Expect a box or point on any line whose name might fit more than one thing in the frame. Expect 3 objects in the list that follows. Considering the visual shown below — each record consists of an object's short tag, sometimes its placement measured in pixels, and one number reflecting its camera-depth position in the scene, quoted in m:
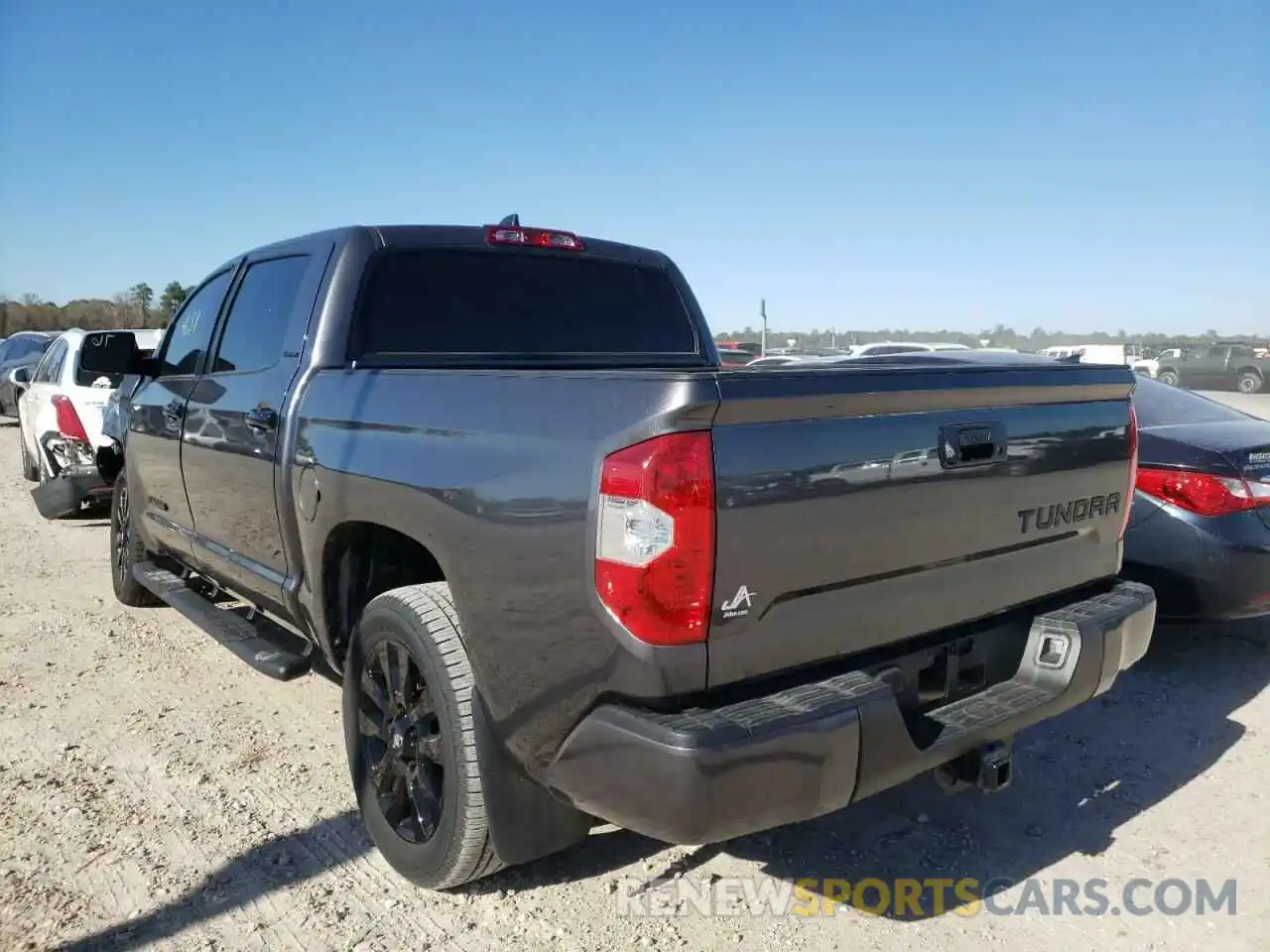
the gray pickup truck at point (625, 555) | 2.05
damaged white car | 7.11
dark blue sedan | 4.19
